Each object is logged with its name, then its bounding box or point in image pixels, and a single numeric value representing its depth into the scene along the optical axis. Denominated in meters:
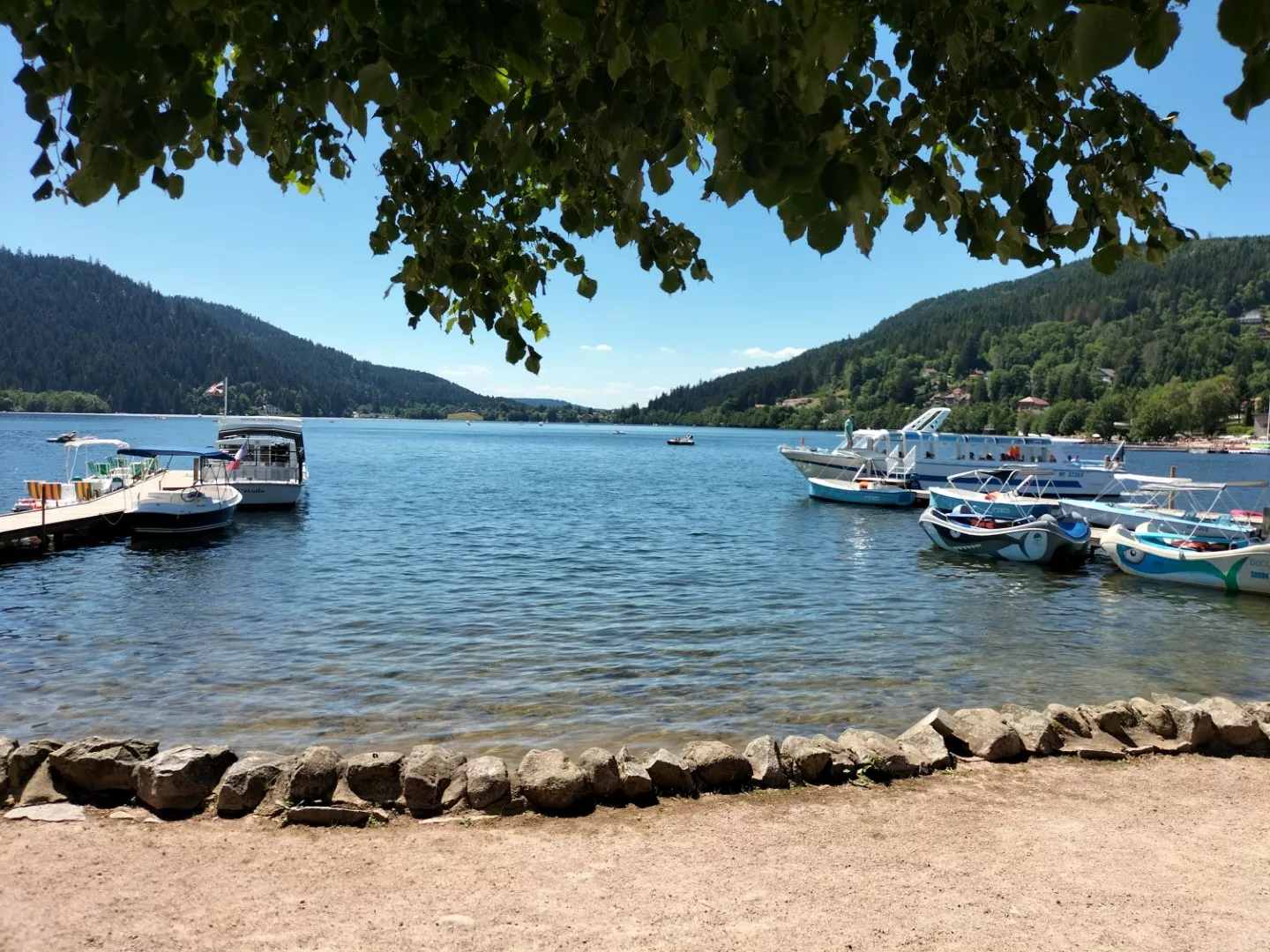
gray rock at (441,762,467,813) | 6.67
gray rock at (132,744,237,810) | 6.44
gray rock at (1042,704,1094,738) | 8.33
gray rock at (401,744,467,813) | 6.64
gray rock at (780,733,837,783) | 7.18
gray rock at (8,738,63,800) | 6.64
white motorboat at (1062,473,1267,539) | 24.41
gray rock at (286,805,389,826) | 6.28
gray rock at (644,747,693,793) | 6.97
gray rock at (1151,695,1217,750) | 8.09
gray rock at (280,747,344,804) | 6.57
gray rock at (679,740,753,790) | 7.10
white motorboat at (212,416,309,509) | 35.47
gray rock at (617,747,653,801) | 6.80
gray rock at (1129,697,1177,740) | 8.32
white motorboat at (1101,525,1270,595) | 20.47
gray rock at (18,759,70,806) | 6.46
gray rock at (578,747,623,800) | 6.80
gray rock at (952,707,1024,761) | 7.71
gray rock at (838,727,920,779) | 7.29
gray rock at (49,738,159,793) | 6.71
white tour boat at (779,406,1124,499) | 47.38
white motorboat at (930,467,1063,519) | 29.67
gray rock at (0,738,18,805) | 6.50
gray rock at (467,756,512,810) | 6.65
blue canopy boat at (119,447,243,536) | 25.94
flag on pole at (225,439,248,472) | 35.44
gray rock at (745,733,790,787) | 7.08
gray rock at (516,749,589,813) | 6.61
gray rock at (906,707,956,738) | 8.08
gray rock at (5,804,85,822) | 6.15
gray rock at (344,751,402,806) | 6.72
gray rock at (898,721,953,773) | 7.41
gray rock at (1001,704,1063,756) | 7.90
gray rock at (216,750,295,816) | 6.43
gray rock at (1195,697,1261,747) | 8.06
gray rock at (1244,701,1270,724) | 8.53
